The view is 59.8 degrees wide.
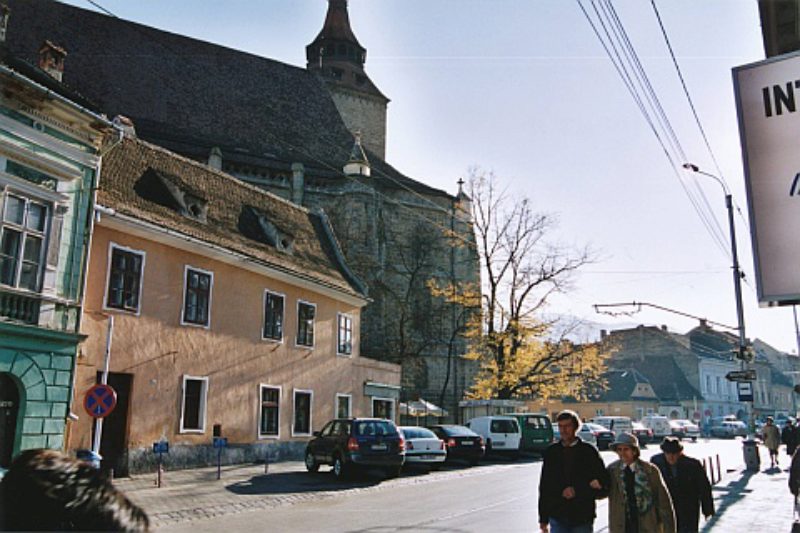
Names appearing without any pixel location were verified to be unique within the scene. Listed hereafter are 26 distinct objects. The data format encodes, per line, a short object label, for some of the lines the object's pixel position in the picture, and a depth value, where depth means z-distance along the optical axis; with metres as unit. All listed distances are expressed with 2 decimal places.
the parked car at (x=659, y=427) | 46.38
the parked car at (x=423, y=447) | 20.44
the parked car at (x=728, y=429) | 52.56
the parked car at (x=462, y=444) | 23.27
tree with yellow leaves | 35.19
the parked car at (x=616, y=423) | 39.80
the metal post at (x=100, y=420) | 15.41
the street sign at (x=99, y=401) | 12.78
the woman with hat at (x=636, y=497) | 5.83
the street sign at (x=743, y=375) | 18.62
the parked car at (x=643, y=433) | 39.33
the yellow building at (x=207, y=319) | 16.80
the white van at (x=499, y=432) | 27.02
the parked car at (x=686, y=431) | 45.65
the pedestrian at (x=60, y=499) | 1.90
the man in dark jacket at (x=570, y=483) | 5.84
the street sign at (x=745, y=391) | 19.56
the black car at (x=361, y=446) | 17.59
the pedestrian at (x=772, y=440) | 21.48
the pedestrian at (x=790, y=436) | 21.26
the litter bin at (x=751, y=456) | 20.37
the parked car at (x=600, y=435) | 33.97
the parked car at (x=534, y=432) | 28.73
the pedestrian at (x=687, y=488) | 7.02
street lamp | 20.32
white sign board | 4.27
